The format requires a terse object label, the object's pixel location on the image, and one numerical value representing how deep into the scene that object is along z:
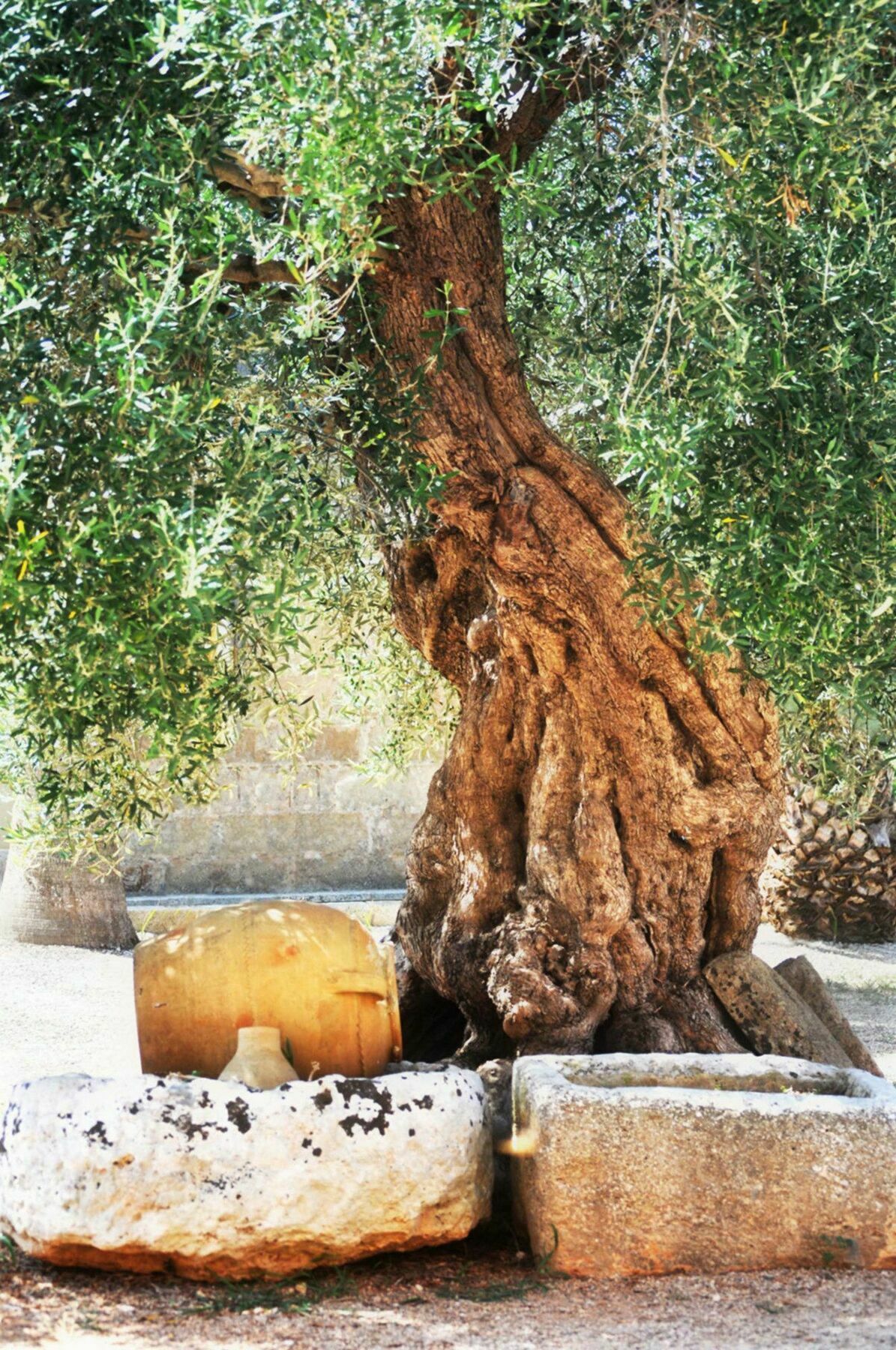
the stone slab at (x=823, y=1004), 6.30
